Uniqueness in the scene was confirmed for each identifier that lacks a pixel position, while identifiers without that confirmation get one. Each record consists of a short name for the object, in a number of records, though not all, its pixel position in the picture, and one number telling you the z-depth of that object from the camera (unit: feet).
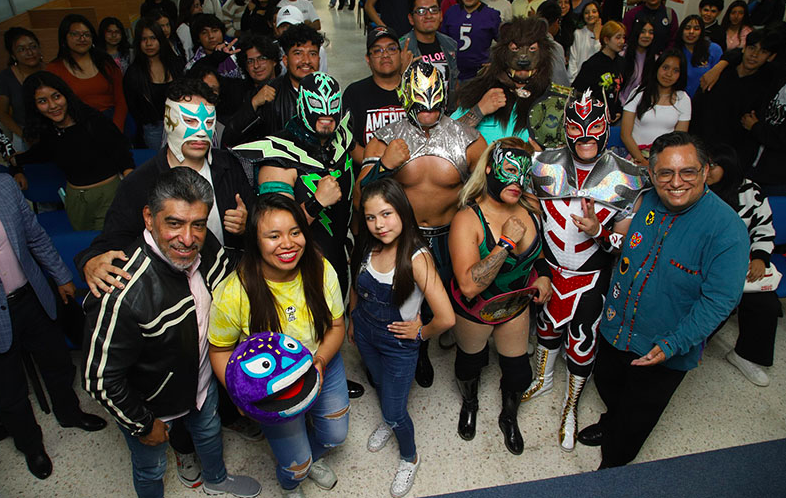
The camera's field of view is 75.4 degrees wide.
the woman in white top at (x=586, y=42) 19.31
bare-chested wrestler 8.76
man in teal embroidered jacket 6.64
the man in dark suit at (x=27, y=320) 7.43
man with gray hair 5.76
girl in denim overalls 7.21
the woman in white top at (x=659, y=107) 12.39
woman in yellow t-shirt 6.42
